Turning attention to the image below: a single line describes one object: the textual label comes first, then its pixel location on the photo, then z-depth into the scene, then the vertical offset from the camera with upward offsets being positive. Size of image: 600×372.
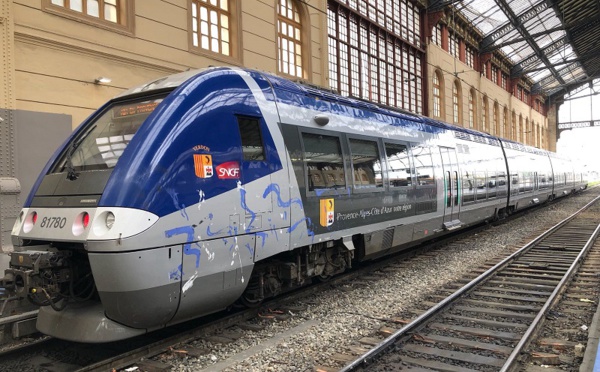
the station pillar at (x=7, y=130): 8.73 +1.22
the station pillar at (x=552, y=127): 64.31 +7.28
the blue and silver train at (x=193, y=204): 4.21 -0.17
